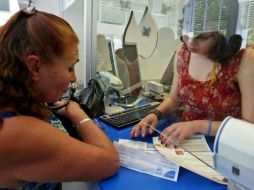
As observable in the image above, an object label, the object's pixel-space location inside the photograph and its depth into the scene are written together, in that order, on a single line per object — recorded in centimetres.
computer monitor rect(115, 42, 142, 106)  162
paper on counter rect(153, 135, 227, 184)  73
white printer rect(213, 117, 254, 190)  45
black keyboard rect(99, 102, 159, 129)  117
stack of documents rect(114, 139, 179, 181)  75
